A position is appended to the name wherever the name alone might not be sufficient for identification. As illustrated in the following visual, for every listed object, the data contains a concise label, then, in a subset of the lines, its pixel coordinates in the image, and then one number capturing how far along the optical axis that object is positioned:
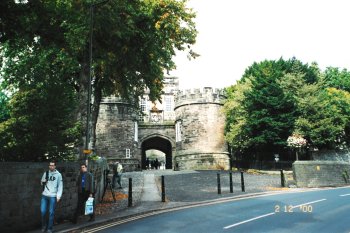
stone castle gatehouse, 33.78
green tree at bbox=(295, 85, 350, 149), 28.12
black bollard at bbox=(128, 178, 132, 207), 12.00
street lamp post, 10.32
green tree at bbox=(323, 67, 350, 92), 42.64
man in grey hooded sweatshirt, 7.79
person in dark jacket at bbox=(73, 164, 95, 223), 9.32
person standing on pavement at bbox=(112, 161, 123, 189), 17.67
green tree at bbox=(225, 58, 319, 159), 29.22
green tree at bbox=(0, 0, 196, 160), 11.97
